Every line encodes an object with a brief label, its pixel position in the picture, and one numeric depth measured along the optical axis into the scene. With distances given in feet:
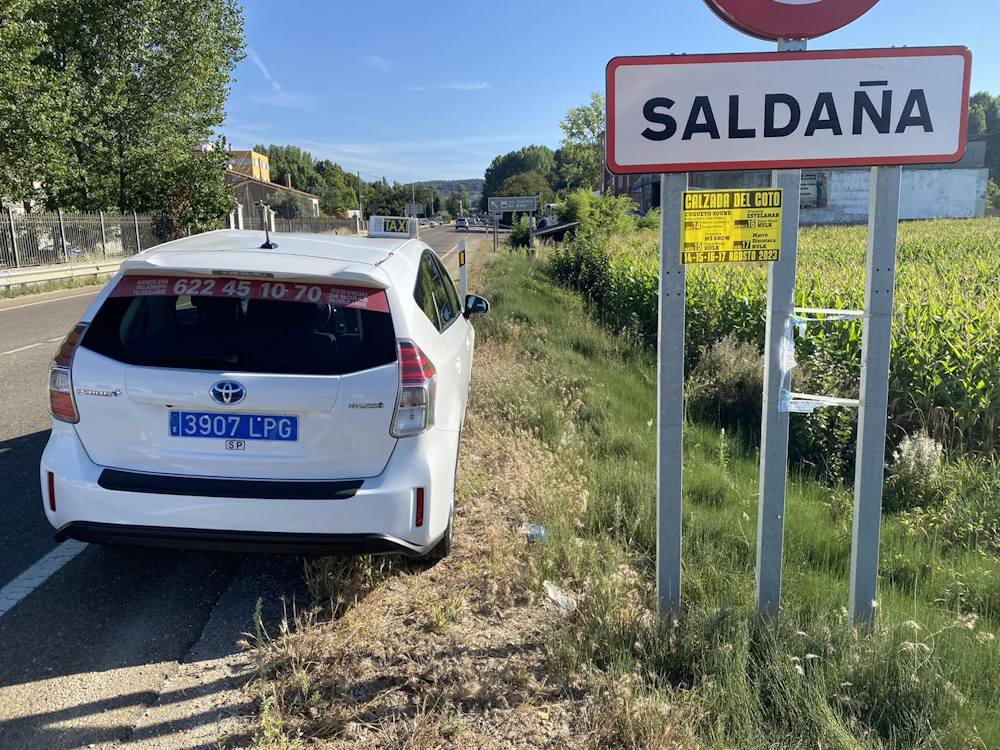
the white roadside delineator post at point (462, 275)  42.10
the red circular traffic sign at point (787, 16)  8.46
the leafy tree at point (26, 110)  67.97
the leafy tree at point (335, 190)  368.89
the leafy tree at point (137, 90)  88.02
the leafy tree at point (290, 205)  228.22
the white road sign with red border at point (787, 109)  8.56
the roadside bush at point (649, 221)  99.14
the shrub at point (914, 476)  15.72
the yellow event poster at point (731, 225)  8.80
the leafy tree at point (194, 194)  102.27
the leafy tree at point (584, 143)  185.50
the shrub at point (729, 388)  22.70
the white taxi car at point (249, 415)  9.78
